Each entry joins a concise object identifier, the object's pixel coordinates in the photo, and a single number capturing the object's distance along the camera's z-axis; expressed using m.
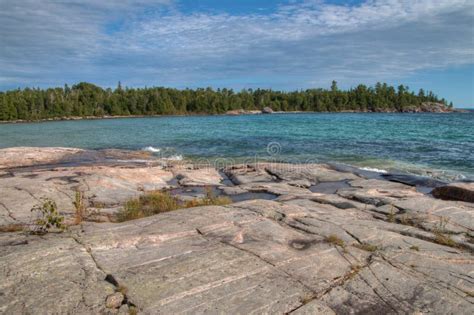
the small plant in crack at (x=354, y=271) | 6.19
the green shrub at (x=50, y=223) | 7.92
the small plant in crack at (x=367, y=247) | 7.39
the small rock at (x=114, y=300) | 5.10
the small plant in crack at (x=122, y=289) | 5.39
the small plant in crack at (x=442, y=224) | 9.36
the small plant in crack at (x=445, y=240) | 8.30
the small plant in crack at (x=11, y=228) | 8.70
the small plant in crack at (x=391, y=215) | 10.44
